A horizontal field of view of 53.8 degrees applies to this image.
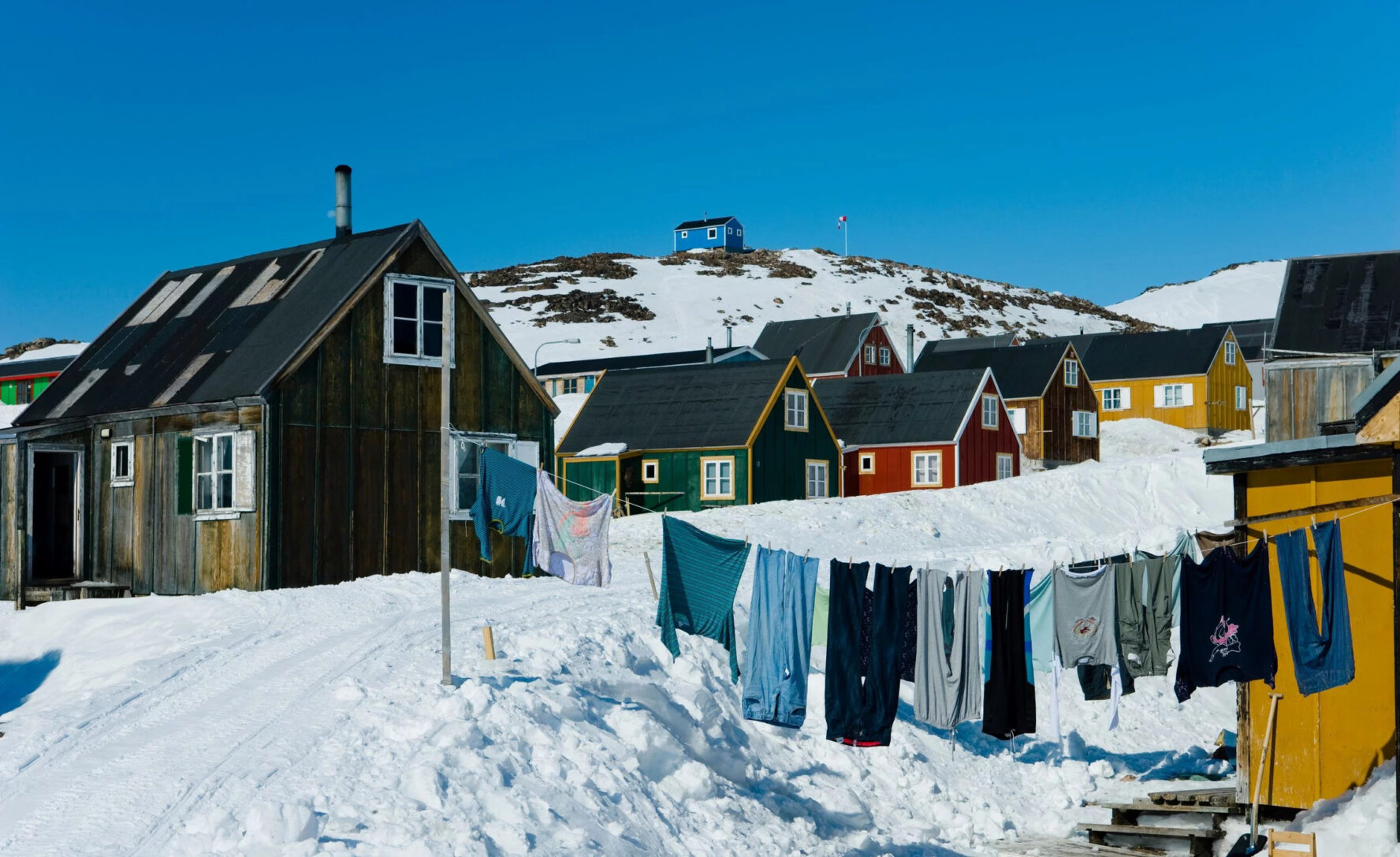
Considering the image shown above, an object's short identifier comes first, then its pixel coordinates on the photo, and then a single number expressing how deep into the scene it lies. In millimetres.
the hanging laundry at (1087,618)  17750
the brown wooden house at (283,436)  26250
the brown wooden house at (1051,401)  61719
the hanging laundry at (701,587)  17406
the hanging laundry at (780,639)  16859
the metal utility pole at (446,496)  16984
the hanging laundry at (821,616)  18406
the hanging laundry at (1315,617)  15148
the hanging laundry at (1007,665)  17375
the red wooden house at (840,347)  78688
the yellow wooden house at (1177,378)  69688
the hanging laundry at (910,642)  17375
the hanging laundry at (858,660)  17062
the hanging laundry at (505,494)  22078
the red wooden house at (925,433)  50750
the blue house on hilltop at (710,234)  165375
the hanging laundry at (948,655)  17250
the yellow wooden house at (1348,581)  15359
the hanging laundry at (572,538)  21391
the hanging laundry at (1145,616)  17953
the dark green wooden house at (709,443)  45375
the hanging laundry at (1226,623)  15773
